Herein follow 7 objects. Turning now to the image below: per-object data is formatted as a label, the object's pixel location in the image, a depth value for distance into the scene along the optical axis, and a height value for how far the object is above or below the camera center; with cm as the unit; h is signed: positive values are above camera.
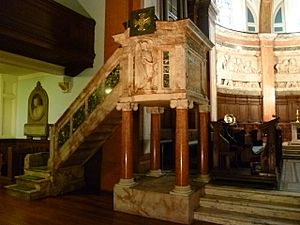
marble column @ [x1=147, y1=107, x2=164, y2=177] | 512 -27
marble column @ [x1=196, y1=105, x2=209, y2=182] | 465 -29
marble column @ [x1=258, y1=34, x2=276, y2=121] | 1198 +238
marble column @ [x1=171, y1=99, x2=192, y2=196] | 380 -31
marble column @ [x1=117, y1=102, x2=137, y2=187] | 424 -28
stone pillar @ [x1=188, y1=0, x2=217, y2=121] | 816 +344
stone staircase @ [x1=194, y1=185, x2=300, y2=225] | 347 -109
